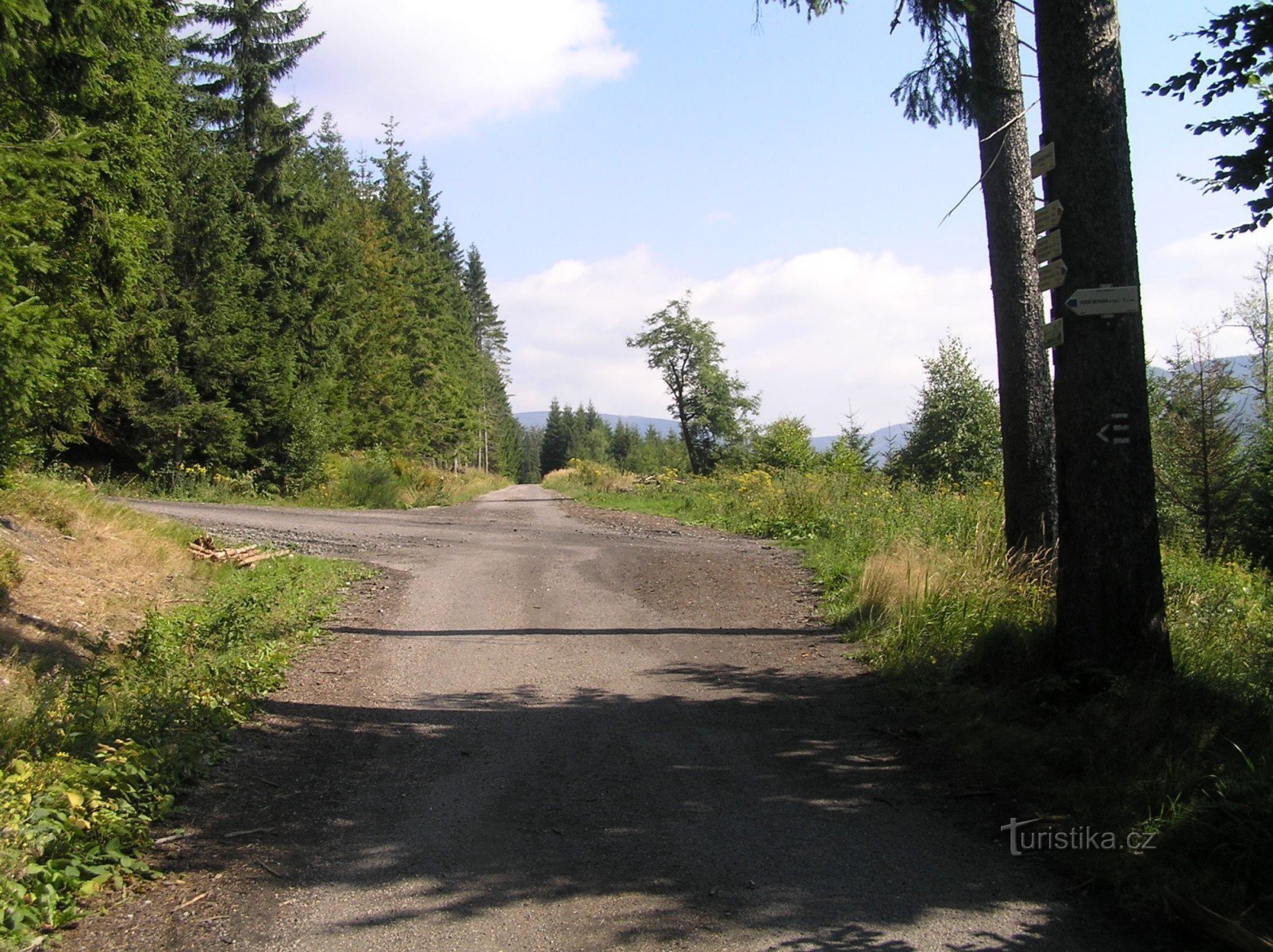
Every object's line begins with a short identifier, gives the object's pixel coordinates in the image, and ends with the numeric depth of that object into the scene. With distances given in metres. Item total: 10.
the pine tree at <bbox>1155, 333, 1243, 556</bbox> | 22.97
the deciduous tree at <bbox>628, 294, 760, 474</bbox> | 62.78
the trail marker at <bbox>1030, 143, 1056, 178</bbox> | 5.84
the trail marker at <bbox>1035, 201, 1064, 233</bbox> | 5.81
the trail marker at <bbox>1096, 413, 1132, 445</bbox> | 5.53
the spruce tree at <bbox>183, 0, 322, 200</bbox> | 29.03
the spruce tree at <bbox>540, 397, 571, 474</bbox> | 135.12
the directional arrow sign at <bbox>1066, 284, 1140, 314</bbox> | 5.54
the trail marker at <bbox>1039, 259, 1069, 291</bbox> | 5.77
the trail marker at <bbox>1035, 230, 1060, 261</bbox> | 5.82
